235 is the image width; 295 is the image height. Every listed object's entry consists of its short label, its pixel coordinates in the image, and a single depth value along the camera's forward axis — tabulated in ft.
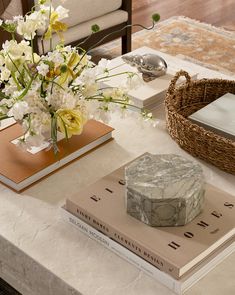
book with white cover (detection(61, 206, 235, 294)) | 4.84
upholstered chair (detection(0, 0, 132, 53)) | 9.79
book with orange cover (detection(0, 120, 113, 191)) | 5.81
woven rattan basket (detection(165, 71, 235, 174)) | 5.79
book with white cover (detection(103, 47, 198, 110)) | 6.77
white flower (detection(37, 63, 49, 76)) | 5.34
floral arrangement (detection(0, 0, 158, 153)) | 5.52
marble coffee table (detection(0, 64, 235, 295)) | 4.92
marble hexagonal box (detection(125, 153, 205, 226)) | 5.07
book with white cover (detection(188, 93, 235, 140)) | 6.09
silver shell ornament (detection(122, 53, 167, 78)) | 7.05
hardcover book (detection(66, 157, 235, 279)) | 4.90
